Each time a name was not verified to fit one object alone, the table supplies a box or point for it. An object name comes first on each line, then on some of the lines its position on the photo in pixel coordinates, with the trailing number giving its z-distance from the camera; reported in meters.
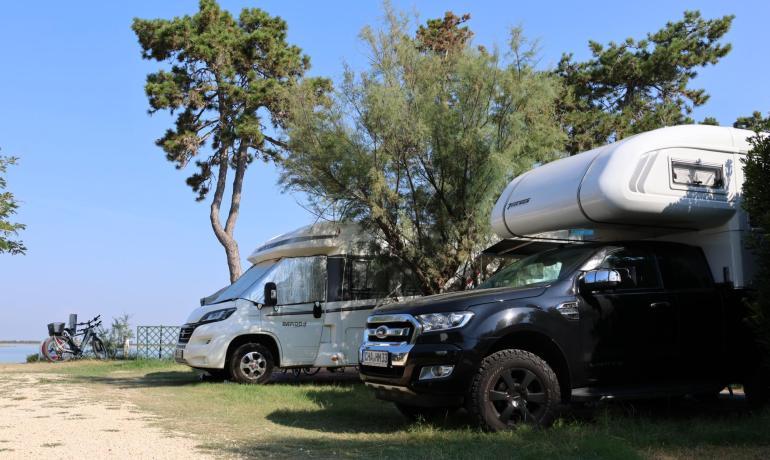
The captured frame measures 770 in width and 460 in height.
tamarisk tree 11.38
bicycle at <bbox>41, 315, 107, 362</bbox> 20.88
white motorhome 11.95
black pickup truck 6.47
